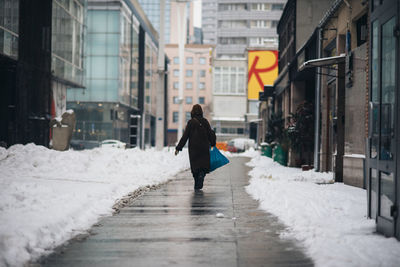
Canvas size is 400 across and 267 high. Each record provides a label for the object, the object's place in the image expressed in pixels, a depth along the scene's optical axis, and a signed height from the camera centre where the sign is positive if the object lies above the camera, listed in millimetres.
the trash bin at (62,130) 25188 -45
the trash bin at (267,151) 31916 -1098
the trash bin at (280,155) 23781 -1009
